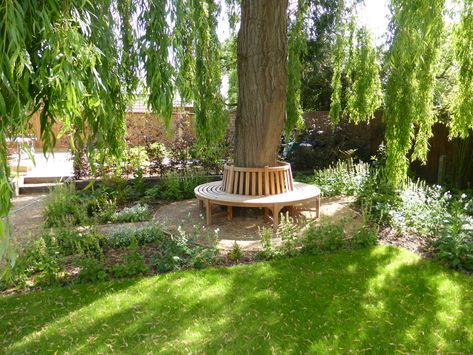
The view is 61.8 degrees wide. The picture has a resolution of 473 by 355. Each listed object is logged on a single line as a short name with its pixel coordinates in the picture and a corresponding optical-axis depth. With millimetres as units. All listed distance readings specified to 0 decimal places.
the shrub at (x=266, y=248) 4293
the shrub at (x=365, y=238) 4531
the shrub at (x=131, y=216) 5840
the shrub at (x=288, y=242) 4340
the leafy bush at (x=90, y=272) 3836
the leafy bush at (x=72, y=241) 4395
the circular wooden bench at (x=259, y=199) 5133
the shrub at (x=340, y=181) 6645
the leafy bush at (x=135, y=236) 4664
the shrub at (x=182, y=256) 4086
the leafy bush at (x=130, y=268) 3916
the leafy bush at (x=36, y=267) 3758
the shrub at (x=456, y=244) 4066
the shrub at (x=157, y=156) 8391
